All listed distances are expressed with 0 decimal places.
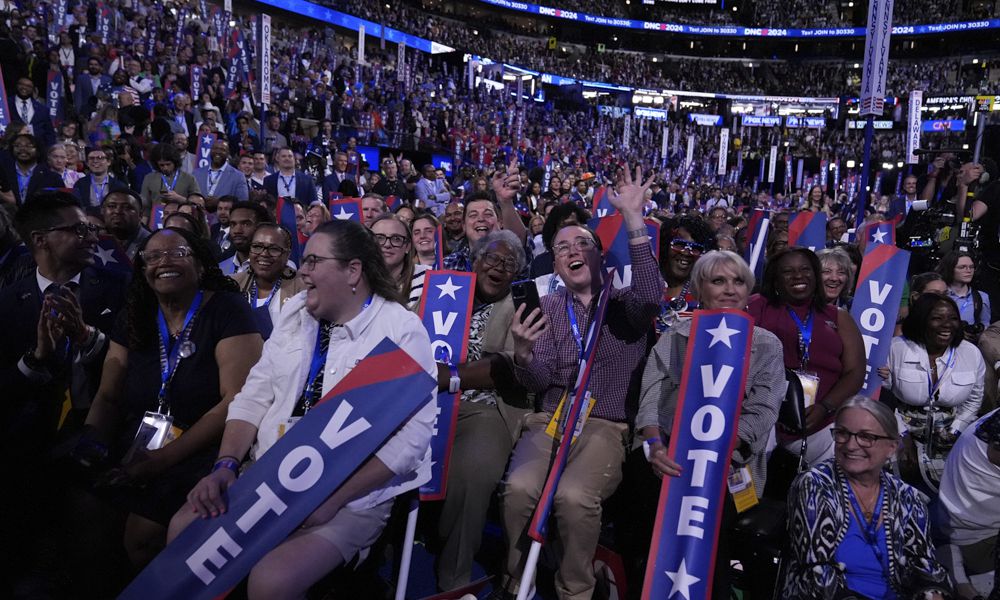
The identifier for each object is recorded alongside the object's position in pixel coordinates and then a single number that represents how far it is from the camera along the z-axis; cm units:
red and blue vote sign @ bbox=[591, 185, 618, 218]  702
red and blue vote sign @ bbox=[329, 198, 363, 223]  568
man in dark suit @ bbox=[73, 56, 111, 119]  1019
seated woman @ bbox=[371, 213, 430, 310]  404
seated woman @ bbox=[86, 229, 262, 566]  265
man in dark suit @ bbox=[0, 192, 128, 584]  292
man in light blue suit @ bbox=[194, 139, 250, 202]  802
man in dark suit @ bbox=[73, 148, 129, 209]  697
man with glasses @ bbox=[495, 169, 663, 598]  289
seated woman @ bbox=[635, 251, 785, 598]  286
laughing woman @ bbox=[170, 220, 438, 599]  231
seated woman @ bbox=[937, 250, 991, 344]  544
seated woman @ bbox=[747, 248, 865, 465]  352
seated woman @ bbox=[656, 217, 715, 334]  411
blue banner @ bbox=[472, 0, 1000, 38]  4416
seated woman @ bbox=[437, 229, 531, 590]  305
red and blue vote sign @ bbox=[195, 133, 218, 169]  852
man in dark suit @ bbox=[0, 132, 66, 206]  642
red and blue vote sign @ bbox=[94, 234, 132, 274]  384
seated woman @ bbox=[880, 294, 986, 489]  404
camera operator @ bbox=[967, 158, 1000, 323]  638
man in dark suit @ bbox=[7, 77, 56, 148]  831
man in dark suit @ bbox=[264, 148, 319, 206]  838
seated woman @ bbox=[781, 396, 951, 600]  243
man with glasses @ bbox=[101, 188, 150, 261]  474
